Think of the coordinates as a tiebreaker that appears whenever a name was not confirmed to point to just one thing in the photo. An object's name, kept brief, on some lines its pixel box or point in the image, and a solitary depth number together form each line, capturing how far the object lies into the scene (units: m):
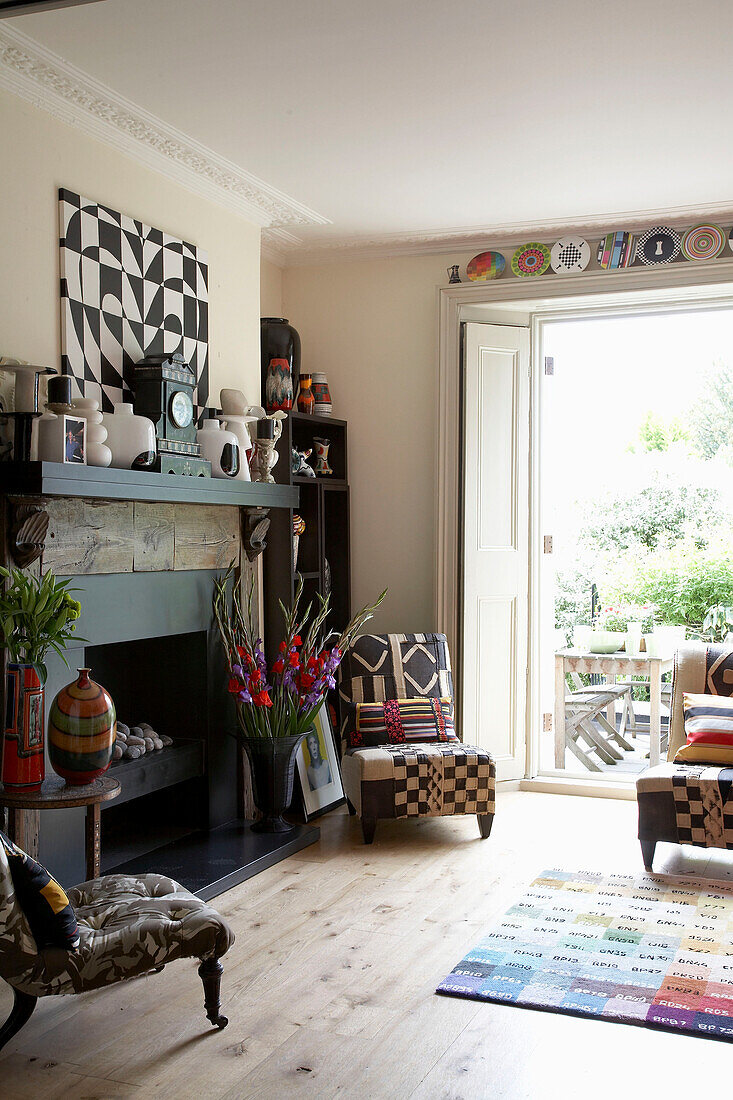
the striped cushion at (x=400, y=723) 4.45
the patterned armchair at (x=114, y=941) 2.30
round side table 2.79
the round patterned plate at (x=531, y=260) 4.99
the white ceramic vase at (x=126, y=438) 3.41
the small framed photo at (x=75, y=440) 3.06
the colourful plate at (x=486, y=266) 5.07
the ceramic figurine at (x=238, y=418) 4.13
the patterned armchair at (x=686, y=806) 3.70
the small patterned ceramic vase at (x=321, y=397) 5.15
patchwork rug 2.70
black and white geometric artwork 3.43
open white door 5.06
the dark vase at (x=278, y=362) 4.75
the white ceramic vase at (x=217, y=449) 3.95
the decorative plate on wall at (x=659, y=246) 4.78
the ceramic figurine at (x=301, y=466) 4.84
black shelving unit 4.69
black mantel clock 3.61
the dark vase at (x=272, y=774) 4.04
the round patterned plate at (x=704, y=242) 4.71
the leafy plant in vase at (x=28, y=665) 2.85
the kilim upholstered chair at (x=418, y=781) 4.14
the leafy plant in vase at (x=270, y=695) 4.03
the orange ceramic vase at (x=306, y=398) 5.09
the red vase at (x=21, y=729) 2.84
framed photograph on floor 4.54
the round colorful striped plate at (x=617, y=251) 4.84
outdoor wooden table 5.22
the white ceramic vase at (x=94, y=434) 3.23
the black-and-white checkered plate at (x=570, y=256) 4.92
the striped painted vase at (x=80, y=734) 2.88
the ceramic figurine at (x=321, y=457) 5.12
